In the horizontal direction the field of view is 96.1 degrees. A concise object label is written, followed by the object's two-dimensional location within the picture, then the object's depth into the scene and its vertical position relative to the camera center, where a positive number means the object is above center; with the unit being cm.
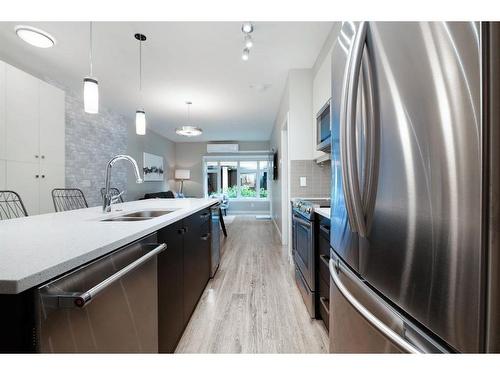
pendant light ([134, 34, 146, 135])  242 +74
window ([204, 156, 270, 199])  891 +34
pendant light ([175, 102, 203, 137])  452 +114
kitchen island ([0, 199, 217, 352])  54 -29
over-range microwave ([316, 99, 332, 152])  204 +57
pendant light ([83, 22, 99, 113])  166 +69
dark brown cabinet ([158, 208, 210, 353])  122 -60
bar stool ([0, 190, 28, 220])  262 -25
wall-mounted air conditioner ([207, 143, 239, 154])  849 +149
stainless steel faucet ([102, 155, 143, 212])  167 -6
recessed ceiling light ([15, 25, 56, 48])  225 +156
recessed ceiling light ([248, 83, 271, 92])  372 +170
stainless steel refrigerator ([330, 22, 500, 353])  39 +1
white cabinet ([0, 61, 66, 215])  252 +61
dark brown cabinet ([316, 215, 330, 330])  152 -58
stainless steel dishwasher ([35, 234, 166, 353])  59 -39
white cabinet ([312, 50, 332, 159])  229 +114
